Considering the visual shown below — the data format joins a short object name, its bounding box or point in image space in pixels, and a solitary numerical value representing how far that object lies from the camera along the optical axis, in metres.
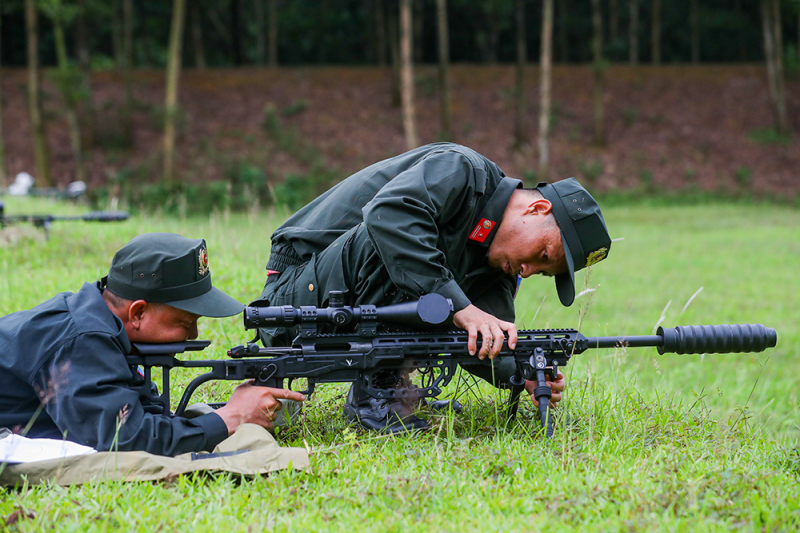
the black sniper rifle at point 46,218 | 7.89
